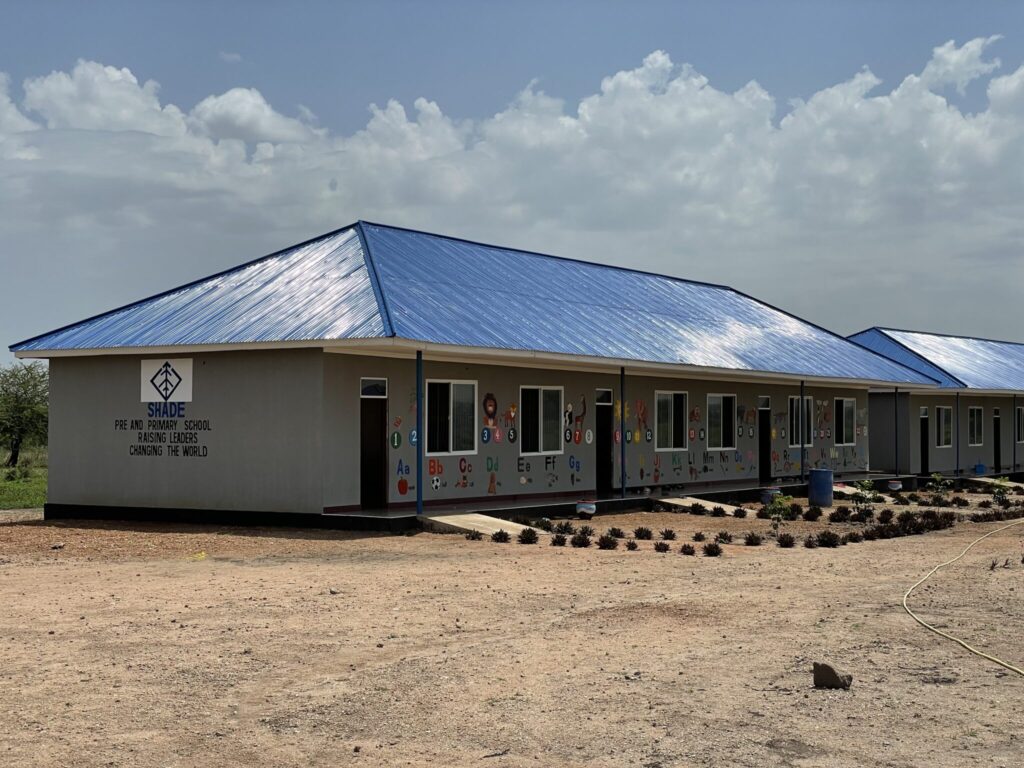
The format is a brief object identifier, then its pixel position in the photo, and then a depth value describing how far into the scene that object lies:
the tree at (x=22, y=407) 47.31
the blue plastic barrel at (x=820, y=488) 26.03
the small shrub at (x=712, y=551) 15.38
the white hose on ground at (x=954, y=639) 8.18
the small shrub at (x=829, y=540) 16.92
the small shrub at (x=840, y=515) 21.95
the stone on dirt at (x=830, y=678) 7.51
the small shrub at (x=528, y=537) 16.89
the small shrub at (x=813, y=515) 22.23
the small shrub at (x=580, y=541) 16.52
